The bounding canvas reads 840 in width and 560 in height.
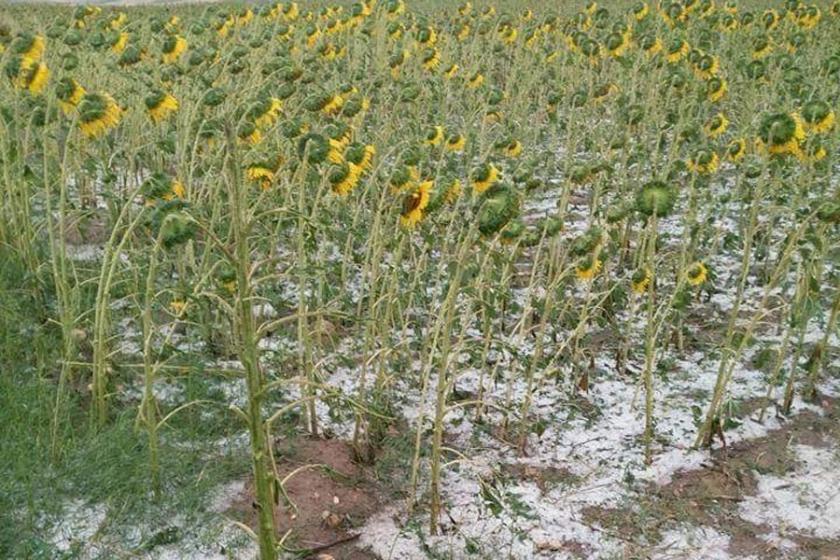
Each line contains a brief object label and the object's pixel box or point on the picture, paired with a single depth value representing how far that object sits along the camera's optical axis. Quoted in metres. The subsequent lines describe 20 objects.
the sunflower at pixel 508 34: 7.38
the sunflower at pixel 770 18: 7.26
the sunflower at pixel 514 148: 3.83
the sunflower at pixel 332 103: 3.64
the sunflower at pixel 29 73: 2.97
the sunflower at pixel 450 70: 6.02
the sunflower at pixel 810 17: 7.48
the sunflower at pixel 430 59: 5.84
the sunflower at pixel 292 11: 7.16
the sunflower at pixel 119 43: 4.50
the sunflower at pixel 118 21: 6.05
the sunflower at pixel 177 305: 3.16
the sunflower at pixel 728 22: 7.30
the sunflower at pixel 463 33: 8.09
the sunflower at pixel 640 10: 6.88
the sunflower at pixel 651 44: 5.69
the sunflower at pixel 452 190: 3.04
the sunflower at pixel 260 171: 3.11
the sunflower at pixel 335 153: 2.84
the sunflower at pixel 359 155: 3.01
